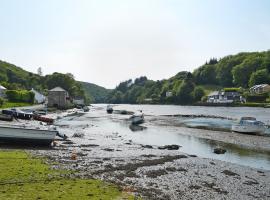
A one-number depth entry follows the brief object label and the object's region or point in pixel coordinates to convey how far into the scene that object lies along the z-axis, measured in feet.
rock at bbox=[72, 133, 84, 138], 115.02
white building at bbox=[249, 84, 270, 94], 398.96
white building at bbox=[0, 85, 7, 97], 254.73
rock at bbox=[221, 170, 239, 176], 60.89
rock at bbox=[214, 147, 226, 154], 88.20
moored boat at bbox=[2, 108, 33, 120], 149.28
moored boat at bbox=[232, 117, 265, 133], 132.67
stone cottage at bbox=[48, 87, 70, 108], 311.05
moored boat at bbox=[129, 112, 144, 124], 187.56
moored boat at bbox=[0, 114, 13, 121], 131.39
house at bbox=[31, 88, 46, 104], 333.92
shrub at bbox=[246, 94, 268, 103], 382.68
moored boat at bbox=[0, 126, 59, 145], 79.60
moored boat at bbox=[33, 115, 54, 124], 160.85
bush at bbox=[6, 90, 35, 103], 255.93
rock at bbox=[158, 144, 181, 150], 94.63
